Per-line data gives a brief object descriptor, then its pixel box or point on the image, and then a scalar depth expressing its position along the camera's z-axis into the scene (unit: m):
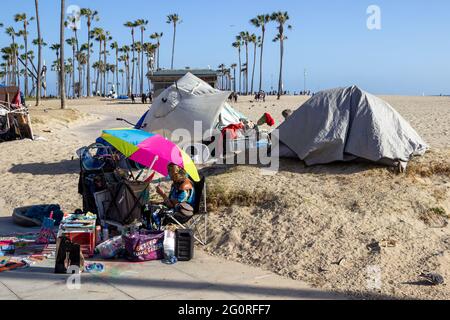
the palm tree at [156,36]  95.06
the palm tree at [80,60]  87.04
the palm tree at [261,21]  77.56
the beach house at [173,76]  45.97
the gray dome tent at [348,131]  8.92
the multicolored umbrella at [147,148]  7.18
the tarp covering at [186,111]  13.93
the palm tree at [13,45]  87.00
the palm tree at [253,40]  96.94
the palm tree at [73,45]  87.70
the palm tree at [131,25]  88.75
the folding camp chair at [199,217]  7.53
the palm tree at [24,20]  74.62
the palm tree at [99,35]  86.06
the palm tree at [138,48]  96.93
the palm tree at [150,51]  93.25
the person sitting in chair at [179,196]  7.53
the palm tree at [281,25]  71.81
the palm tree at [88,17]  74.06
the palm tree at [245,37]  97.69
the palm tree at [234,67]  115.80
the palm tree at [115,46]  105.50
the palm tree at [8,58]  90.77
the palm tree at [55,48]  99.19
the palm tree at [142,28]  88.06
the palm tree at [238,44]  100.75
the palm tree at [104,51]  92.43
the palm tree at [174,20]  85.06
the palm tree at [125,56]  104.19
